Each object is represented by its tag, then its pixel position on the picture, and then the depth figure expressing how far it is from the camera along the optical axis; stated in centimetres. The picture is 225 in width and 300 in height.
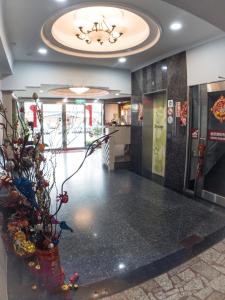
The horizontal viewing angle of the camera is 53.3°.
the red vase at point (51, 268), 181
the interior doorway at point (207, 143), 397
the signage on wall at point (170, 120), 489
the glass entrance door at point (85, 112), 1077
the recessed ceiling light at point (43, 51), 439
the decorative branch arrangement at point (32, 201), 165
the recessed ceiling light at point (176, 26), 330
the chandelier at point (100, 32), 379
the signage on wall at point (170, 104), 484
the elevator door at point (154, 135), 573
